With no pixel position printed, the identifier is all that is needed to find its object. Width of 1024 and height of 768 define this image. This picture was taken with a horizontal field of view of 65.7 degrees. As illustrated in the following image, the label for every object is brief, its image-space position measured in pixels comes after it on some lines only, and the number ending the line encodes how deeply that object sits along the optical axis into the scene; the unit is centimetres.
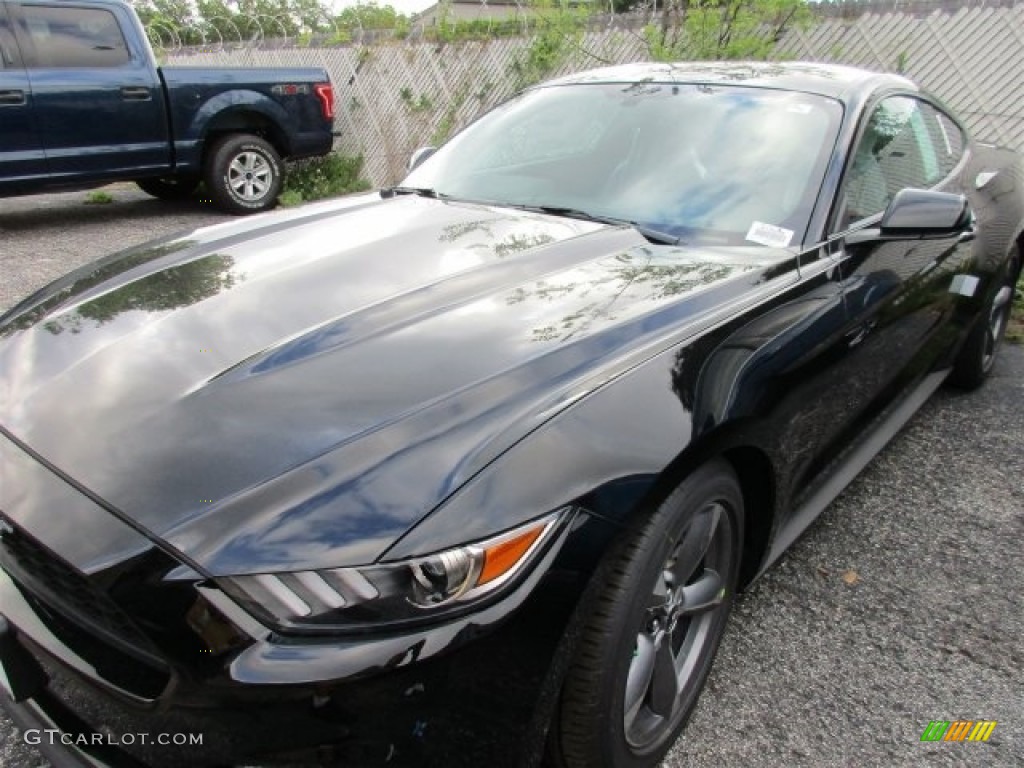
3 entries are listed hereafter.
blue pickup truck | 672
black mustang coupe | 128
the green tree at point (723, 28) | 637
